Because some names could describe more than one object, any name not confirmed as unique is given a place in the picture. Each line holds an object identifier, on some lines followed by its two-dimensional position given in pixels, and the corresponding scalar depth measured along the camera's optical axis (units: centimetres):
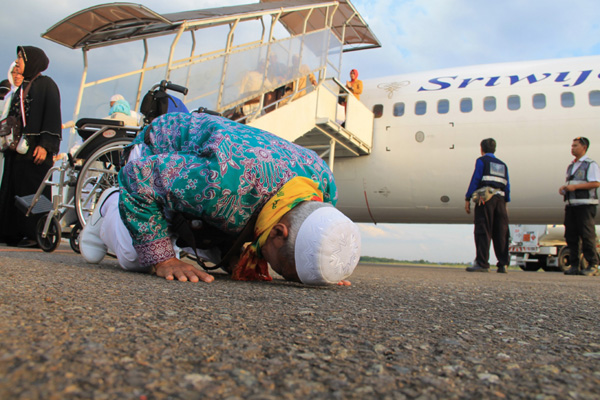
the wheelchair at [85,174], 358
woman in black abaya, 437
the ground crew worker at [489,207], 560
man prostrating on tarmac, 174
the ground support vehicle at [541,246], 1108
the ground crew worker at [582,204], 562
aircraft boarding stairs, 571
